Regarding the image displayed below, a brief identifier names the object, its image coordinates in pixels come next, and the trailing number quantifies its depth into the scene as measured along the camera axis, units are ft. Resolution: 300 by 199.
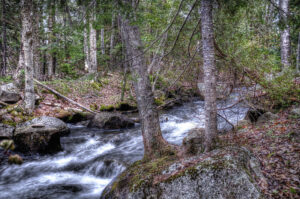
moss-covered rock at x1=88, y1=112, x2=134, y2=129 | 34.76
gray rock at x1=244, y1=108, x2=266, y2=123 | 26.33
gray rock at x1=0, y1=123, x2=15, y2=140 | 25.84
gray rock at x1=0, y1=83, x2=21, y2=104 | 32.89
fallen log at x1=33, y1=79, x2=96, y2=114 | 39.23
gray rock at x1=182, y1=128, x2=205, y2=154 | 16.77
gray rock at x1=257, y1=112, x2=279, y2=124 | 23.80
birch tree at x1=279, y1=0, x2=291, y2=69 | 33.37
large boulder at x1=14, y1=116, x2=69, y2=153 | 24.90
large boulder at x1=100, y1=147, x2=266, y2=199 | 10.48
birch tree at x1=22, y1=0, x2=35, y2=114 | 30.42
